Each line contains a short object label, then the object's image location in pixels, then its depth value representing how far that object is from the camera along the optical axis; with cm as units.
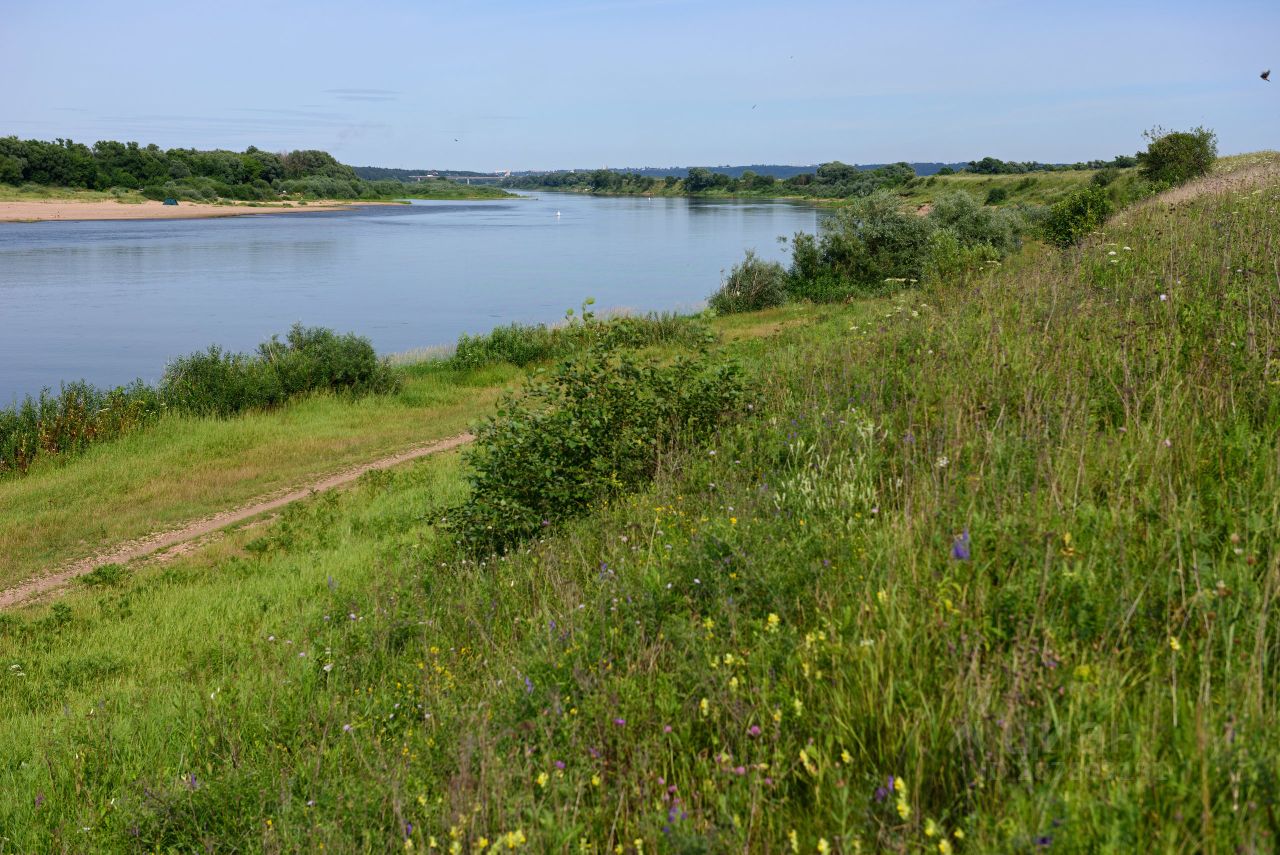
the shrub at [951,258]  2061
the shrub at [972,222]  3506
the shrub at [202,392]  1644
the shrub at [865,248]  3441
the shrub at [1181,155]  3784
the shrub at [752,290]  3397
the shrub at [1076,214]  2719
